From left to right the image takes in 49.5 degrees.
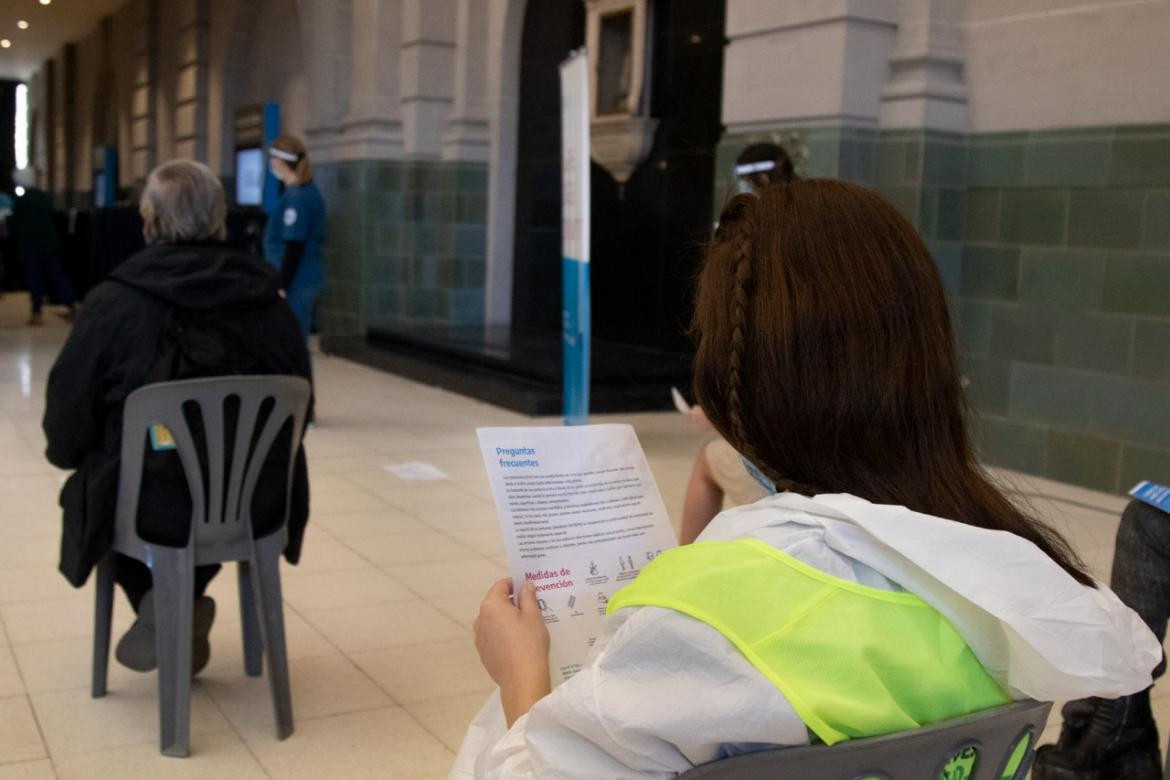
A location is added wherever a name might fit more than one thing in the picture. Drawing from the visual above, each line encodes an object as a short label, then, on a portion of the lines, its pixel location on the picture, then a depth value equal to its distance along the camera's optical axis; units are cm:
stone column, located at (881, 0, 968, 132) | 617
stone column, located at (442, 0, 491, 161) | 1061
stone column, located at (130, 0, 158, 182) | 1877
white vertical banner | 546
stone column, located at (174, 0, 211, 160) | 1633
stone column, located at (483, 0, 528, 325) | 1039
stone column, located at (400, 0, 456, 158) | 1076
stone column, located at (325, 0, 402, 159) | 1120
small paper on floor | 576
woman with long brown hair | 93
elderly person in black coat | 277
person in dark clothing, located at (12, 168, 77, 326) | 1227
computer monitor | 1382
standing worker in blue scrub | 689
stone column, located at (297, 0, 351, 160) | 1178
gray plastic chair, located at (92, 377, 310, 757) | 270
